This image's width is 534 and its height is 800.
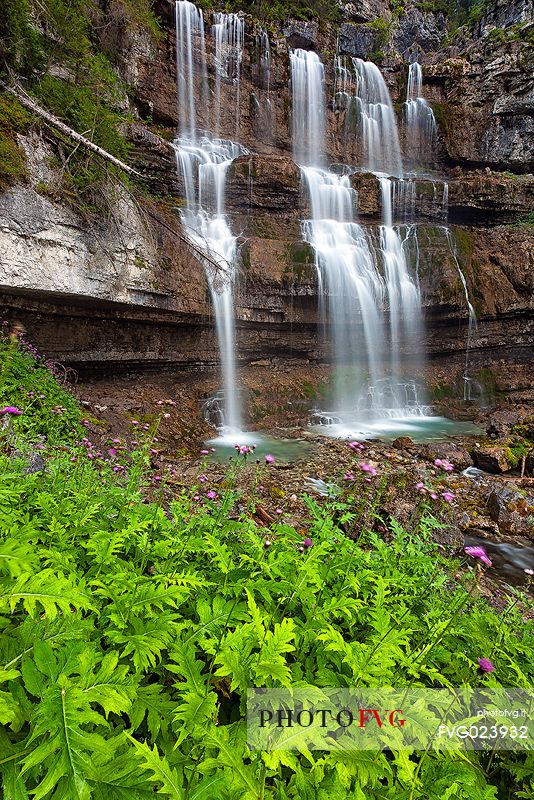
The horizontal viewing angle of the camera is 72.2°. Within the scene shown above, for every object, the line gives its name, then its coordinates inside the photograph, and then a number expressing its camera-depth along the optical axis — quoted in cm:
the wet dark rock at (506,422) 1073
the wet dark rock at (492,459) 852
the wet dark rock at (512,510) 619
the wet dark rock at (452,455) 874
